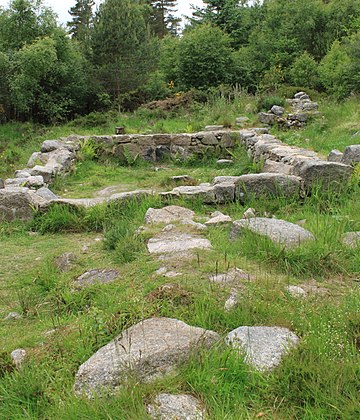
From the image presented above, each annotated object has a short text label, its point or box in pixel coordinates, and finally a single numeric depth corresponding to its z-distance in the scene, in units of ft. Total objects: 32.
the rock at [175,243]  12.45
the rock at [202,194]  18.53
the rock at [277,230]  11.76
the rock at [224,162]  31.15
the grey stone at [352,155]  18.96
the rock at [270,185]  17.33
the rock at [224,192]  18.19
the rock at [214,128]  38.17
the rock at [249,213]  14.77
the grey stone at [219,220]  15.02
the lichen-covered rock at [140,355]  6.84
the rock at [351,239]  11.73
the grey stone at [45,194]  19.97
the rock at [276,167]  20.13
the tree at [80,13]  112.92
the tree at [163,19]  126.62
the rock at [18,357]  8.02
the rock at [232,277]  9.93
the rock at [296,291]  9.39
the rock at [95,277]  11.55
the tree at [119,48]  63.57
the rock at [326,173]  17.19
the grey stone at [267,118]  39.11
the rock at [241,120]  40.14
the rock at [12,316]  10.50
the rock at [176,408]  6.05
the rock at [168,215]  15.72
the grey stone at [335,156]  20.45
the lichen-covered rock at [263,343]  7.11
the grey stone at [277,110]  39.78
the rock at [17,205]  18.22
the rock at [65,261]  13.15
